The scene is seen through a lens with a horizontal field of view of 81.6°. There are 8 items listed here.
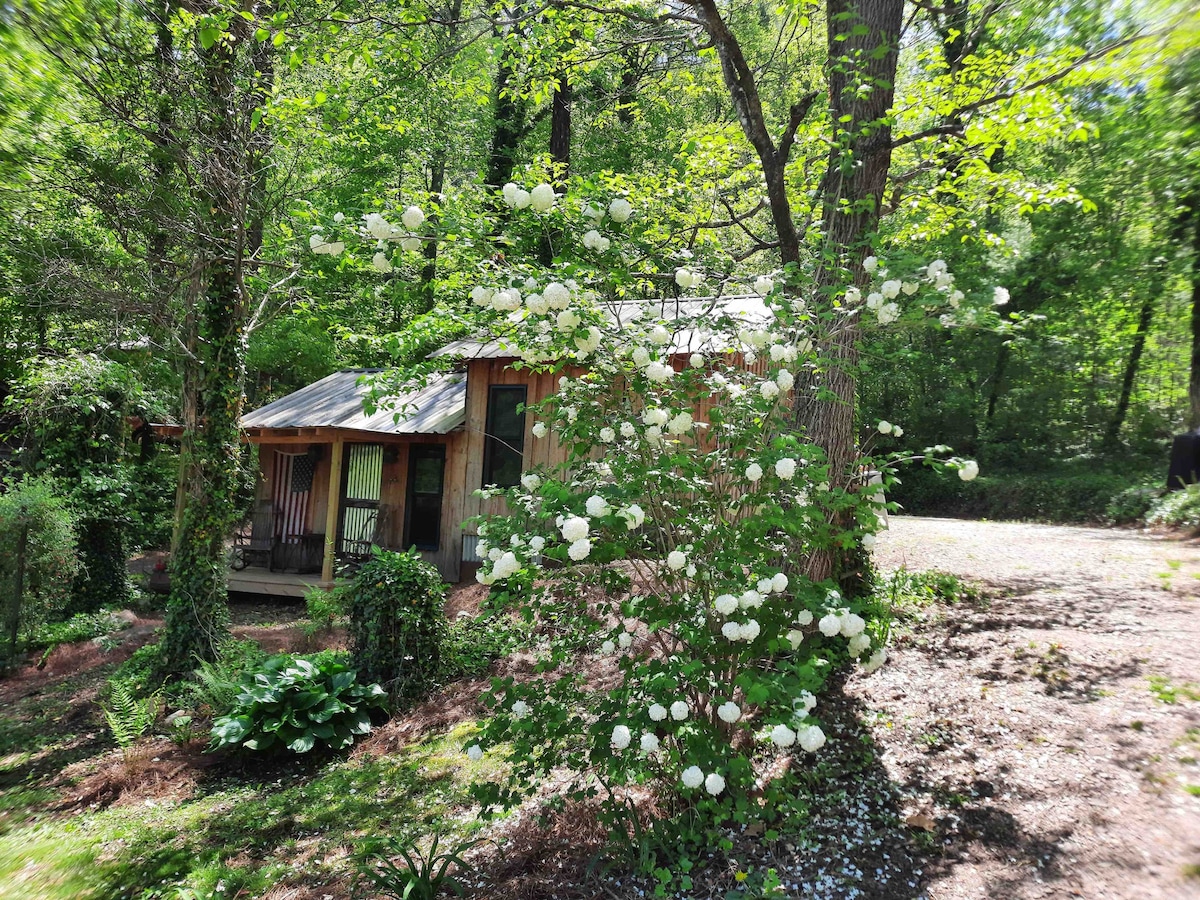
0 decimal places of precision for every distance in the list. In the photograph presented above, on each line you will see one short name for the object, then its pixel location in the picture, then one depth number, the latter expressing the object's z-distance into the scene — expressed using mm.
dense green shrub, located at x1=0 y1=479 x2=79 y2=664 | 8078
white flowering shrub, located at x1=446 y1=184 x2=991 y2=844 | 2918
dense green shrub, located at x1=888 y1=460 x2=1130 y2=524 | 15328
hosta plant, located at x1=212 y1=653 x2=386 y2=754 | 5312
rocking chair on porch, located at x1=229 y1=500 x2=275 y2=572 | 12547
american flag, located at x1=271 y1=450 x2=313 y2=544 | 13438
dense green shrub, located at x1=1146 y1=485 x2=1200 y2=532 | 10523
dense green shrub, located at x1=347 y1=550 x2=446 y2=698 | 6039
